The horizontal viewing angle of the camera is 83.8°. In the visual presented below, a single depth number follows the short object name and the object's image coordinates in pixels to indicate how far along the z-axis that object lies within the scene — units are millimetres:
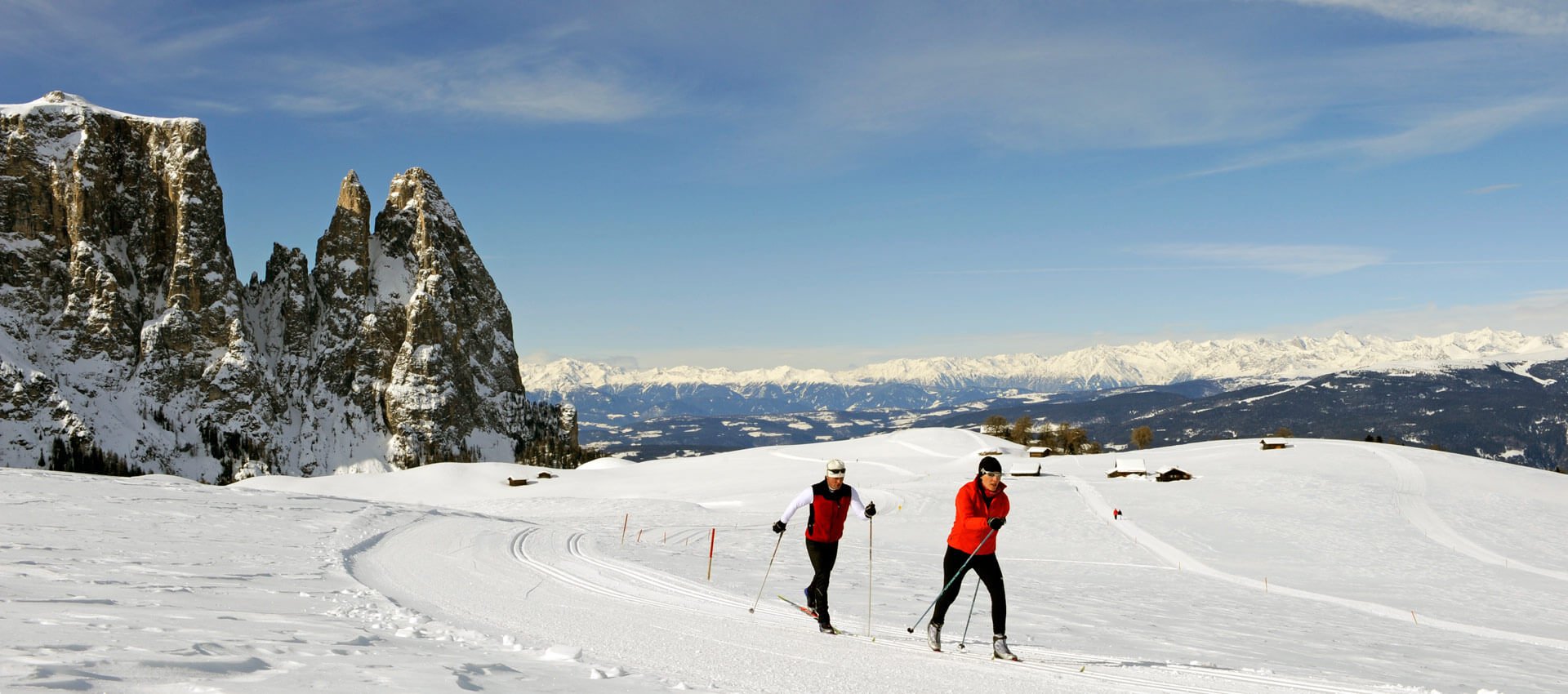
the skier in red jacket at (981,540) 12383
